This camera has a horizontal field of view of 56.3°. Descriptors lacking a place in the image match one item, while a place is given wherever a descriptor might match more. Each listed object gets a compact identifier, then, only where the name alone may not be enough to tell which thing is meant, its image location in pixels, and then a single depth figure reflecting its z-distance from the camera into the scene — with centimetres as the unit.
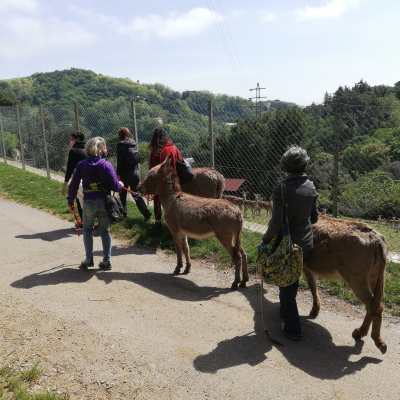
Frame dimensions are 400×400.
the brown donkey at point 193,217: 541
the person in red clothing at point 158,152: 702
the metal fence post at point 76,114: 1210
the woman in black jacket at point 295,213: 396
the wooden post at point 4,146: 1712
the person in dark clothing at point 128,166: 802
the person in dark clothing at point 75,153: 768
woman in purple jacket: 580
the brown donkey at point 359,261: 390
